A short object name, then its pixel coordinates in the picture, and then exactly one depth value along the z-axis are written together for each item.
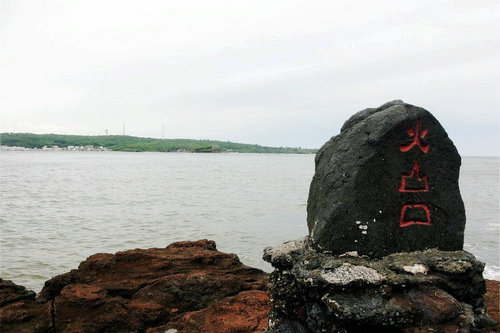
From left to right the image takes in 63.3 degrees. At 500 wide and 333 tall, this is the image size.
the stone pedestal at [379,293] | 4.46
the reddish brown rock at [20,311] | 6.00
